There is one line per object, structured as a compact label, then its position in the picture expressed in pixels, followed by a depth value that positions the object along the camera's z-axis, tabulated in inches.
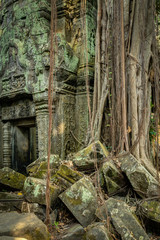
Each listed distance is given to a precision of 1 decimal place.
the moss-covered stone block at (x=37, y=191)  101.0
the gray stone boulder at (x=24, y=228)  68.1
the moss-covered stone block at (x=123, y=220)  82.0
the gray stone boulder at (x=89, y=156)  119.6
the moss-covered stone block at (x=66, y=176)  108.4
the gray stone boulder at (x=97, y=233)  76.1
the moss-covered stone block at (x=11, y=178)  122.6
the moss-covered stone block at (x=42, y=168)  119.5
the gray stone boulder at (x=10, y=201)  109.3
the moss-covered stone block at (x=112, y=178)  110.4
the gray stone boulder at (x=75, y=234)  84.8
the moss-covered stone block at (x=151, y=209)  91.3
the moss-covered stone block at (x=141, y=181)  102.9
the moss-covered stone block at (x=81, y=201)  94.5
